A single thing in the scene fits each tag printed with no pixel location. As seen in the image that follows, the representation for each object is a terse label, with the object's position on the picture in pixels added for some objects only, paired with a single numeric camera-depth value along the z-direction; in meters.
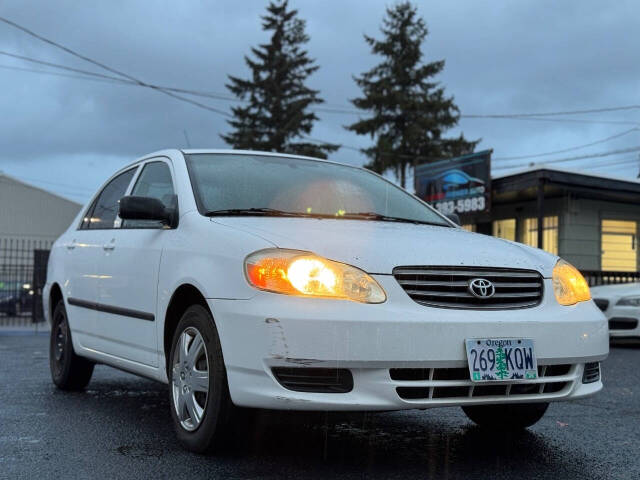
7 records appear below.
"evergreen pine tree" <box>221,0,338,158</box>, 40.66
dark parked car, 16.81
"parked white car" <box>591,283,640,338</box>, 11.12
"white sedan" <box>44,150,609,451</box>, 3.38
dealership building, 18.52
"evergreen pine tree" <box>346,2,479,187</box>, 38.28
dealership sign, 19.91
